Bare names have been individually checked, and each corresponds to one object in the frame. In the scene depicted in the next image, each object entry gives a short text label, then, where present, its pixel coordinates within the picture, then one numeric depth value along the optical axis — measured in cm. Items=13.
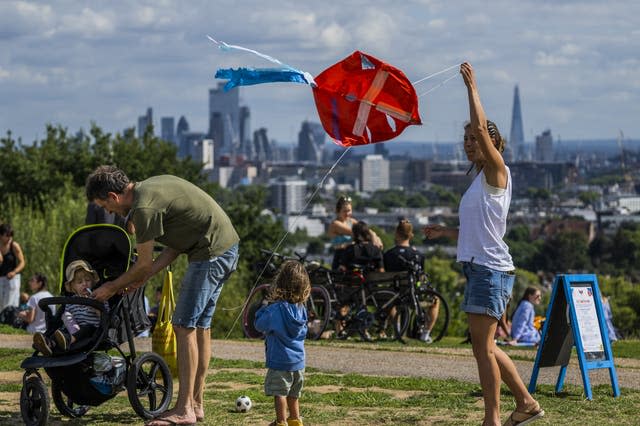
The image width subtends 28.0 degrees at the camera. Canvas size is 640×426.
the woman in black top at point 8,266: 1739
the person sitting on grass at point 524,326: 1570
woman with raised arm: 750
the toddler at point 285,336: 789
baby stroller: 825
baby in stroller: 827
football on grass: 880
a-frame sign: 967
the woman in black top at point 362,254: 1527
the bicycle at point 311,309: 1505
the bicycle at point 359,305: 1526
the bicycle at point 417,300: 1523
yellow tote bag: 923
